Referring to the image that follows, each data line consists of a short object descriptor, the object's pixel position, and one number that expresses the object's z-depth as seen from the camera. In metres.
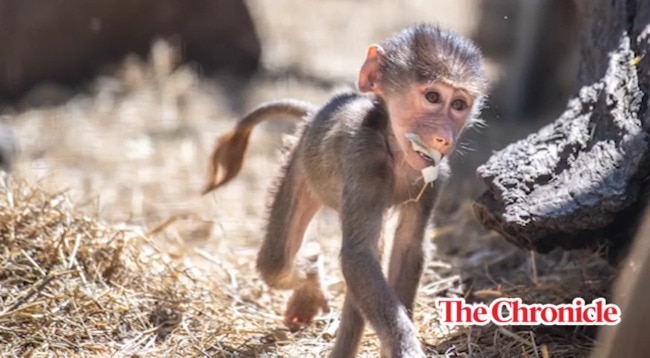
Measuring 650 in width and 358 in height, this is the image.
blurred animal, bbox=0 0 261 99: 17.52
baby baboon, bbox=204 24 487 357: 8.11
